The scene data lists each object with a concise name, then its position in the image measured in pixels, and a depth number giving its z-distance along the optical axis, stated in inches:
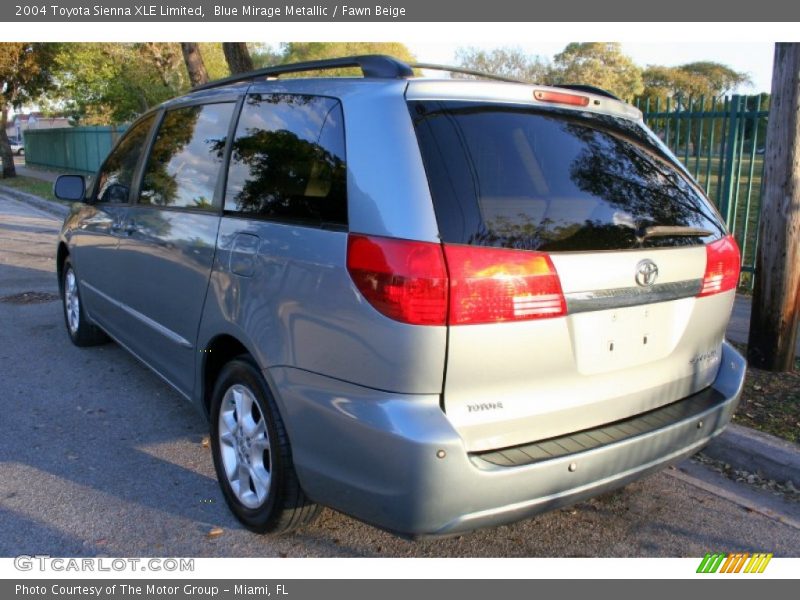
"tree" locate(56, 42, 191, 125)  1004.6
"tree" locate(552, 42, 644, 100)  2087.8
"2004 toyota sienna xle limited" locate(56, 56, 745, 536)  90.1
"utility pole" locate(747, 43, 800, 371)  184.4
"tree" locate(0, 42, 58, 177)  1043.9
